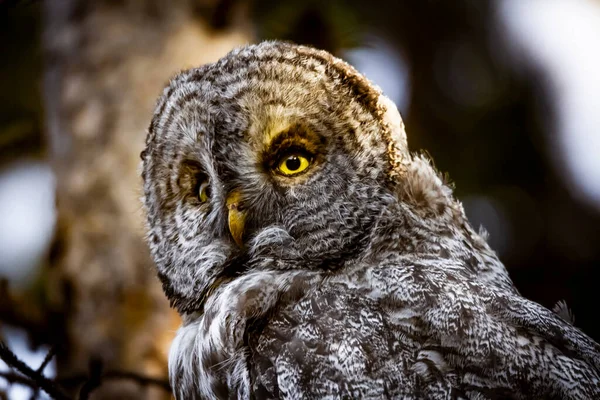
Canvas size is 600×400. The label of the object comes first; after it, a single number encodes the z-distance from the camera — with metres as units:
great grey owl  4.03
